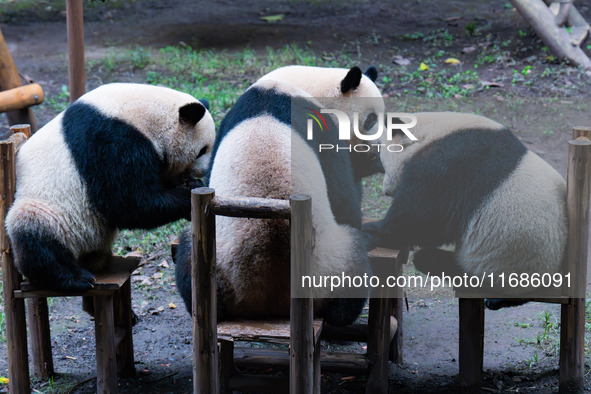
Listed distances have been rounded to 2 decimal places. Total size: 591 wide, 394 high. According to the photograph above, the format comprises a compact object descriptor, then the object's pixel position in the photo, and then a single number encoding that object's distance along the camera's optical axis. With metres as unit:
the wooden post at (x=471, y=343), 7.16
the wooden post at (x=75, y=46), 11.05
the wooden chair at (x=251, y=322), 5.62
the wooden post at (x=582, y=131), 7.04
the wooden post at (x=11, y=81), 13.35
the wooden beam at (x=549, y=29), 16.98
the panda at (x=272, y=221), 6.25
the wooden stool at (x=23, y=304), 6.71
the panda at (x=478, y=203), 6.81
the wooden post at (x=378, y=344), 7.10
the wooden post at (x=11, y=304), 6.69
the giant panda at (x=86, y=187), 6.52
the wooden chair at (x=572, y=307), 6.79
